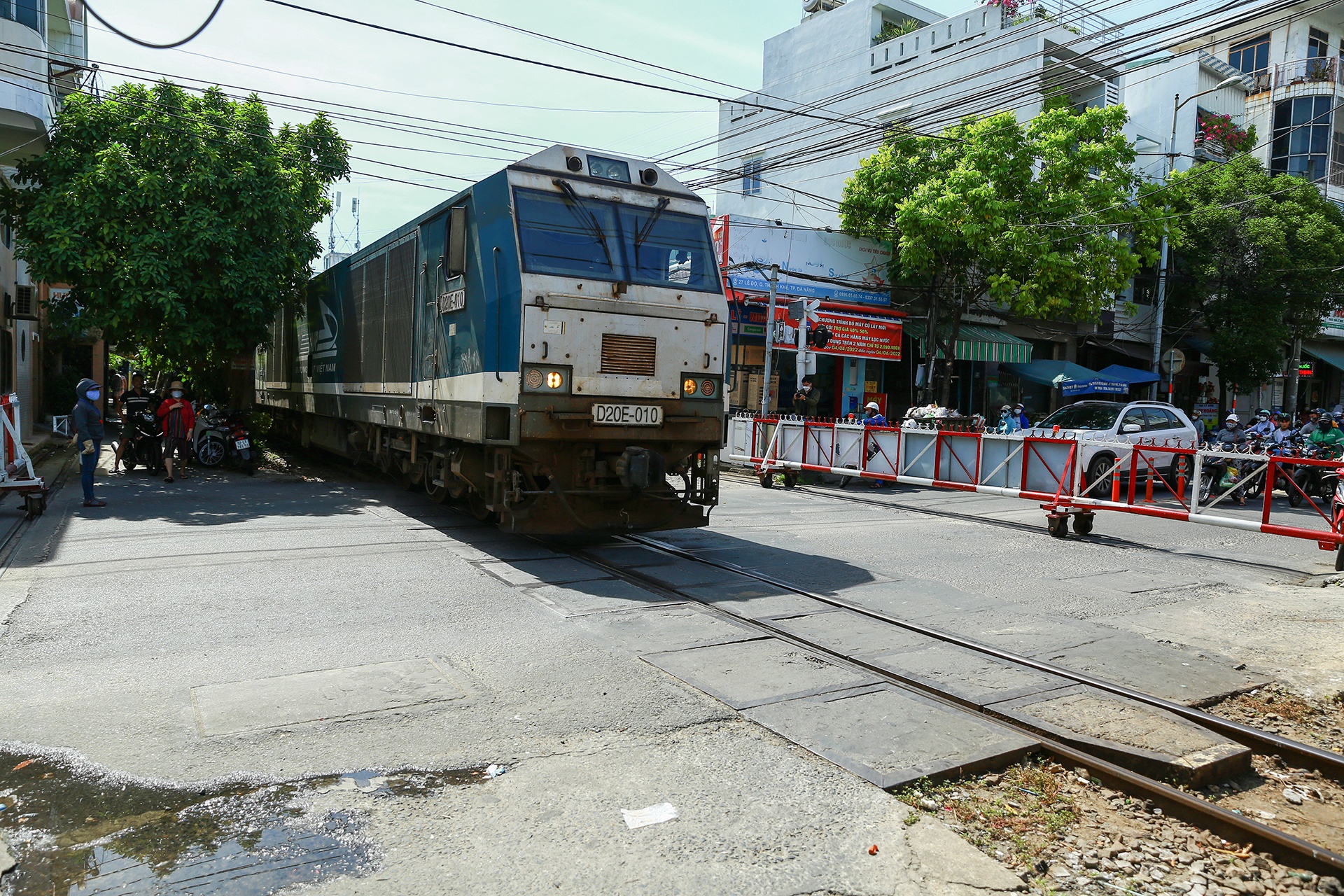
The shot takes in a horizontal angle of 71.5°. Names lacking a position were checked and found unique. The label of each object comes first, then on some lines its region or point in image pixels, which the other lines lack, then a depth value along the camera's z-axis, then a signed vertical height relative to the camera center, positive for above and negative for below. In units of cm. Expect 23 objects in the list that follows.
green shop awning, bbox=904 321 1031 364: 2667 +144
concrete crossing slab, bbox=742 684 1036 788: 430 -170
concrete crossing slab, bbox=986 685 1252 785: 440 -169
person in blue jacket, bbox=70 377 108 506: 1094 -74
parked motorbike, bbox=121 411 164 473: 1473 -119
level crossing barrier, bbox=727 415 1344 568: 1038 -104
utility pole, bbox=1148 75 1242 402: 2880 +293
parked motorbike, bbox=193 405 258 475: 1545 -120
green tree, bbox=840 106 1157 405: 2298 +464
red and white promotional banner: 2464 +144
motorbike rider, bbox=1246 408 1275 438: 1906 -49
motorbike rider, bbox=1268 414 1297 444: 1848 -57
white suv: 1584 -43
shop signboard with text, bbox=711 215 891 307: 2297 +344
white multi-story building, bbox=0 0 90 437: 1338 +382
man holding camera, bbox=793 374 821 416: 1933 -26
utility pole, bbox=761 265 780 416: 1888 +77
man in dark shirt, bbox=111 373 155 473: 1464 -59
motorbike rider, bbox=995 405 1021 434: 1788 -54
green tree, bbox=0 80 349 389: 1325 +224
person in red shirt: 1399 -75
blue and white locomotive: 830 +31
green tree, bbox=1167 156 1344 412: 2847 +454
